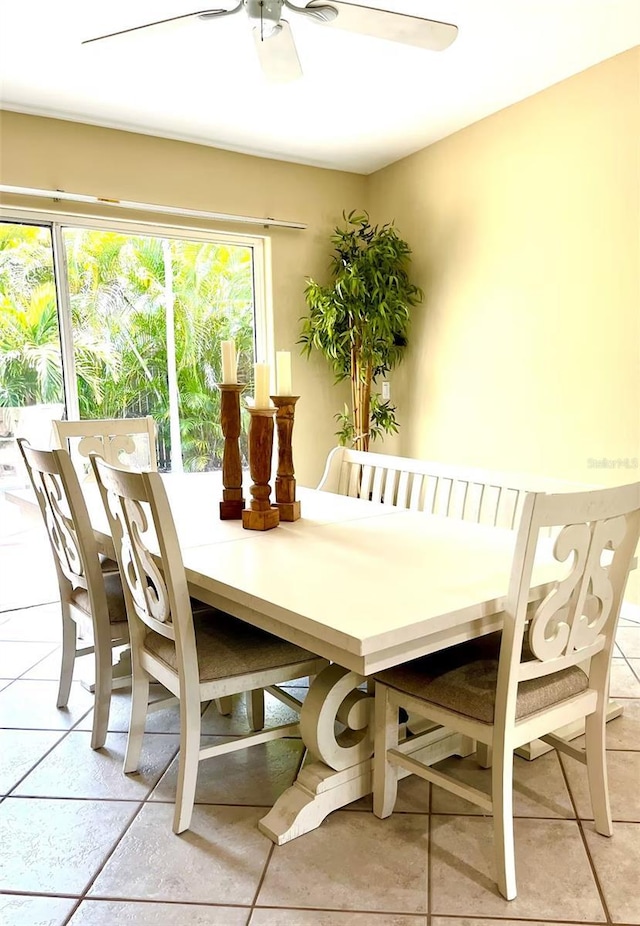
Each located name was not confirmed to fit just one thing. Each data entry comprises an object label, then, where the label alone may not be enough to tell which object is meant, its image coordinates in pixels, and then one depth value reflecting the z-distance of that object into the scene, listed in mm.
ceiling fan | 1884
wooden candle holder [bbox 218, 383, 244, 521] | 2219
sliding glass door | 3512
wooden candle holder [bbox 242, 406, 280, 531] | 2082
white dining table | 1379
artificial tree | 3861
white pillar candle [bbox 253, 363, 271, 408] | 2092
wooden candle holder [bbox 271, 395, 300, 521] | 2217
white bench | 2396
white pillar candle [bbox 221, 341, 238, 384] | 2197
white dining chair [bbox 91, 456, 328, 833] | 1627
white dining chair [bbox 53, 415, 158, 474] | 2916
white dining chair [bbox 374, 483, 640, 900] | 1416
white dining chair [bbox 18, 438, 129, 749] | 2021
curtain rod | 3348
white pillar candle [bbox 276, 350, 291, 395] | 2137
